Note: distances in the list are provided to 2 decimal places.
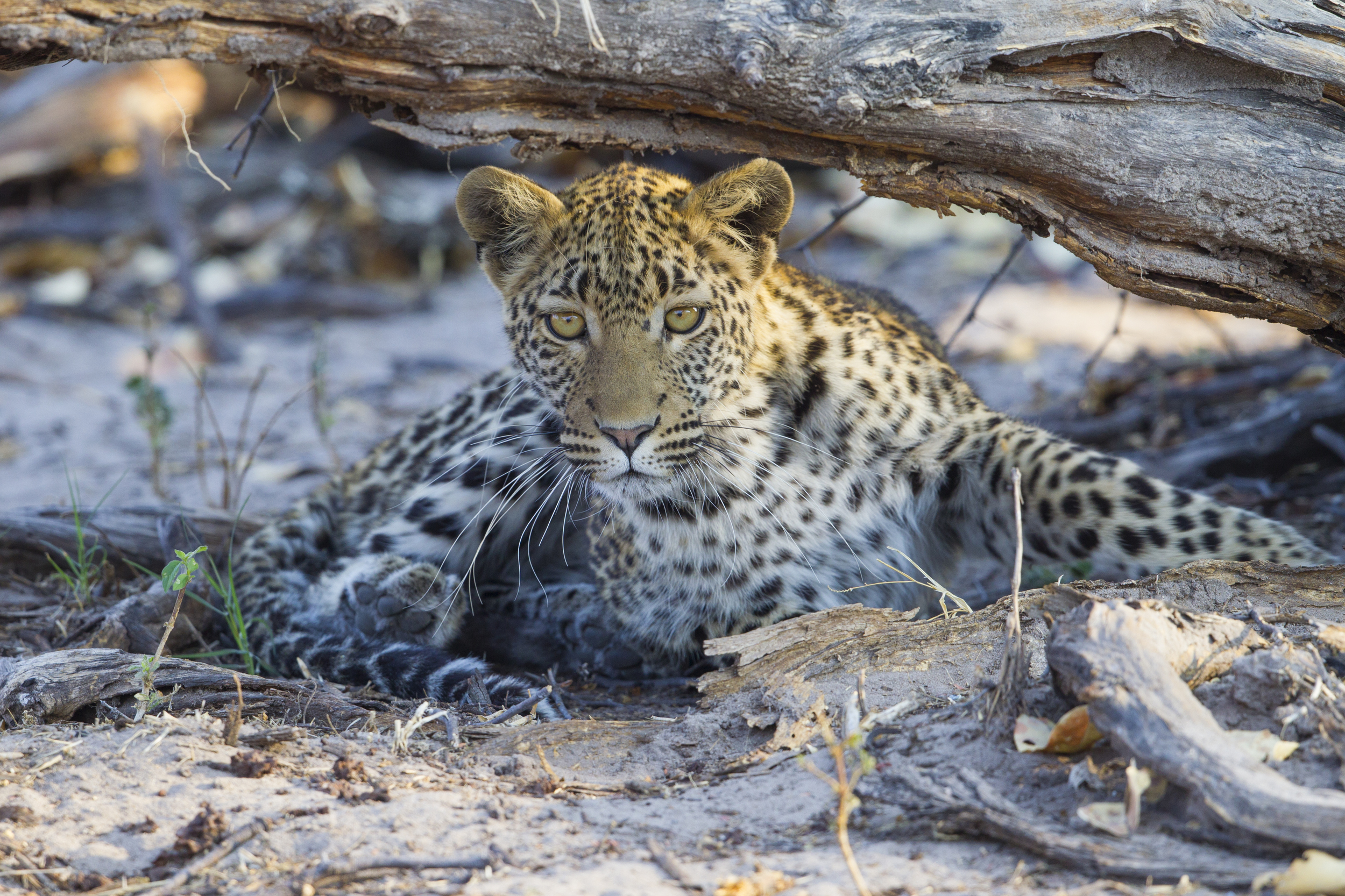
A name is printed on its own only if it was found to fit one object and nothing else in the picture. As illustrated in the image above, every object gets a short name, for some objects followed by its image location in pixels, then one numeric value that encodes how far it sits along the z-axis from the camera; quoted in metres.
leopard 8.68
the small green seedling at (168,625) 6.79
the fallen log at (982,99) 7.18
